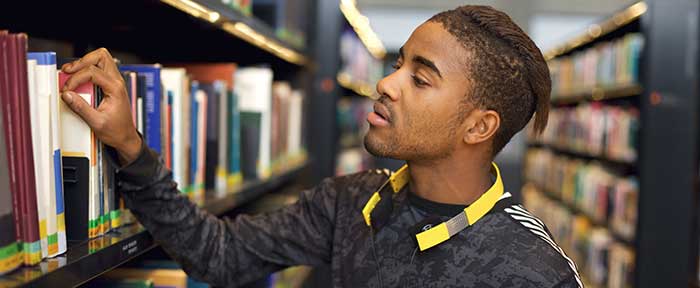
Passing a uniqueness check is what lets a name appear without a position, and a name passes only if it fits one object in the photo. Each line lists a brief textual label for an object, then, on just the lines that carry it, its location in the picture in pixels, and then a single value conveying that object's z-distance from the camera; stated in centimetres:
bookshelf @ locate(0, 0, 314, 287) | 100
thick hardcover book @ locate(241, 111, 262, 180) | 214
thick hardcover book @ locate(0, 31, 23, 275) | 83
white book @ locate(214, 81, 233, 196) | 182
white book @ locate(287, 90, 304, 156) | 273
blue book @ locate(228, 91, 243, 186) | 192
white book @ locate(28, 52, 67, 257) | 93
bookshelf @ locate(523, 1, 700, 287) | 349
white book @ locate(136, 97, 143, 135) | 128
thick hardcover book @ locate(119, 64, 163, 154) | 132
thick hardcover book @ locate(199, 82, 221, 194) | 177
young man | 127
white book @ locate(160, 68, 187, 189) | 150
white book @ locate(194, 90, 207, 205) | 169
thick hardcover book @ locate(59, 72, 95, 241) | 106
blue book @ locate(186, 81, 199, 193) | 164
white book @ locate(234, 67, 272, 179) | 218
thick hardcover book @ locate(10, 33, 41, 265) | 85
